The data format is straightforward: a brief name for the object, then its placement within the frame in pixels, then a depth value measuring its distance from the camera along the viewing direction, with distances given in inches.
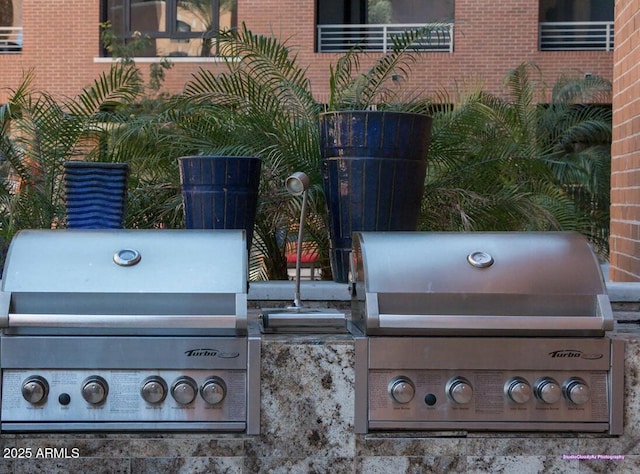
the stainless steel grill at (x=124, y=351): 92.0
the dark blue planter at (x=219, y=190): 125.2
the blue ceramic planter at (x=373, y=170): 126.2
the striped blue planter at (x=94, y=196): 123.9
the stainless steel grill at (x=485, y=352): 93.3
